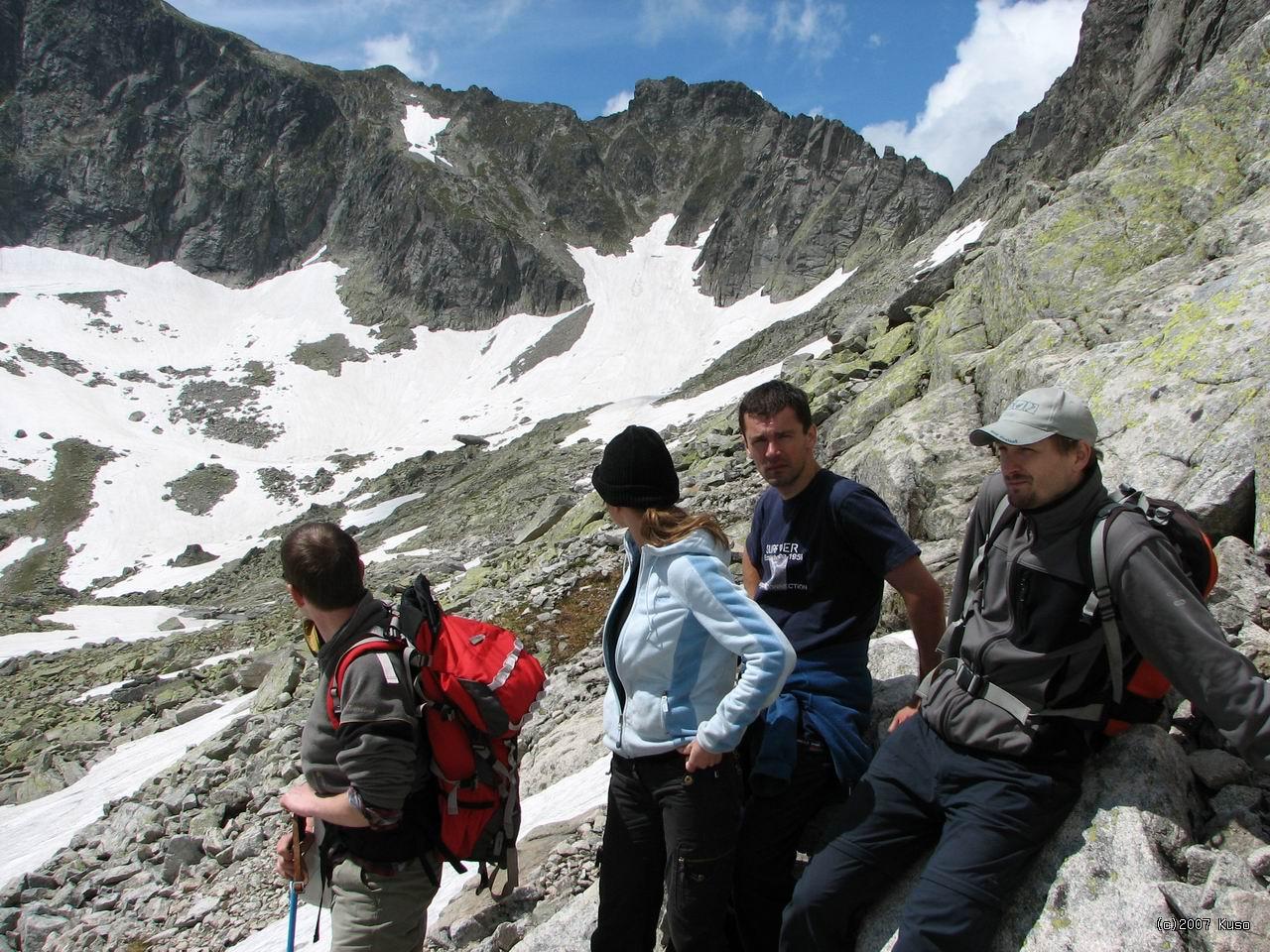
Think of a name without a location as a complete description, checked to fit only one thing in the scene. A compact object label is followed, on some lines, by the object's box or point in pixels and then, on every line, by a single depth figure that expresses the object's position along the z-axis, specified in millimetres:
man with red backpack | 3559
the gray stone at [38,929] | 9219
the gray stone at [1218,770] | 3604
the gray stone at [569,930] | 4770
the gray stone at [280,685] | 14258
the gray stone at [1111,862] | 3182
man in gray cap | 3131
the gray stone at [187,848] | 9906
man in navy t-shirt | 4066
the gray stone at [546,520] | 24469
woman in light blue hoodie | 3609
